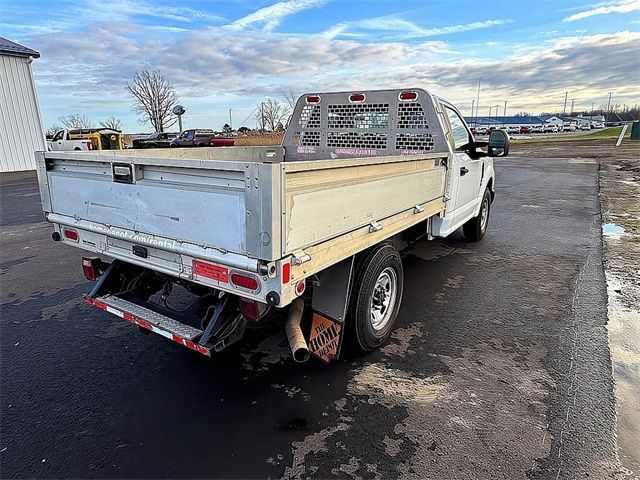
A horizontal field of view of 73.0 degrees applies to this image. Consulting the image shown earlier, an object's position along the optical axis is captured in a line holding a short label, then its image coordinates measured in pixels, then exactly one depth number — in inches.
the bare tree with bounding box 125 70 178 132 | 1963.6
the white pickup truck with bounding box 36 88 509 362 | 95.7
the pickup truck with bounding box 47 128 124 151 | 886.9
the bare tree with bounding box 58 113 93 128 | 2183.8
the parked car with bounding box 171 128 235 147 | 1068.6
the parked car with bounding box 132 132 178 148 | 1098.2
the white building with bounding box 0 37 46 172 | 705.6
